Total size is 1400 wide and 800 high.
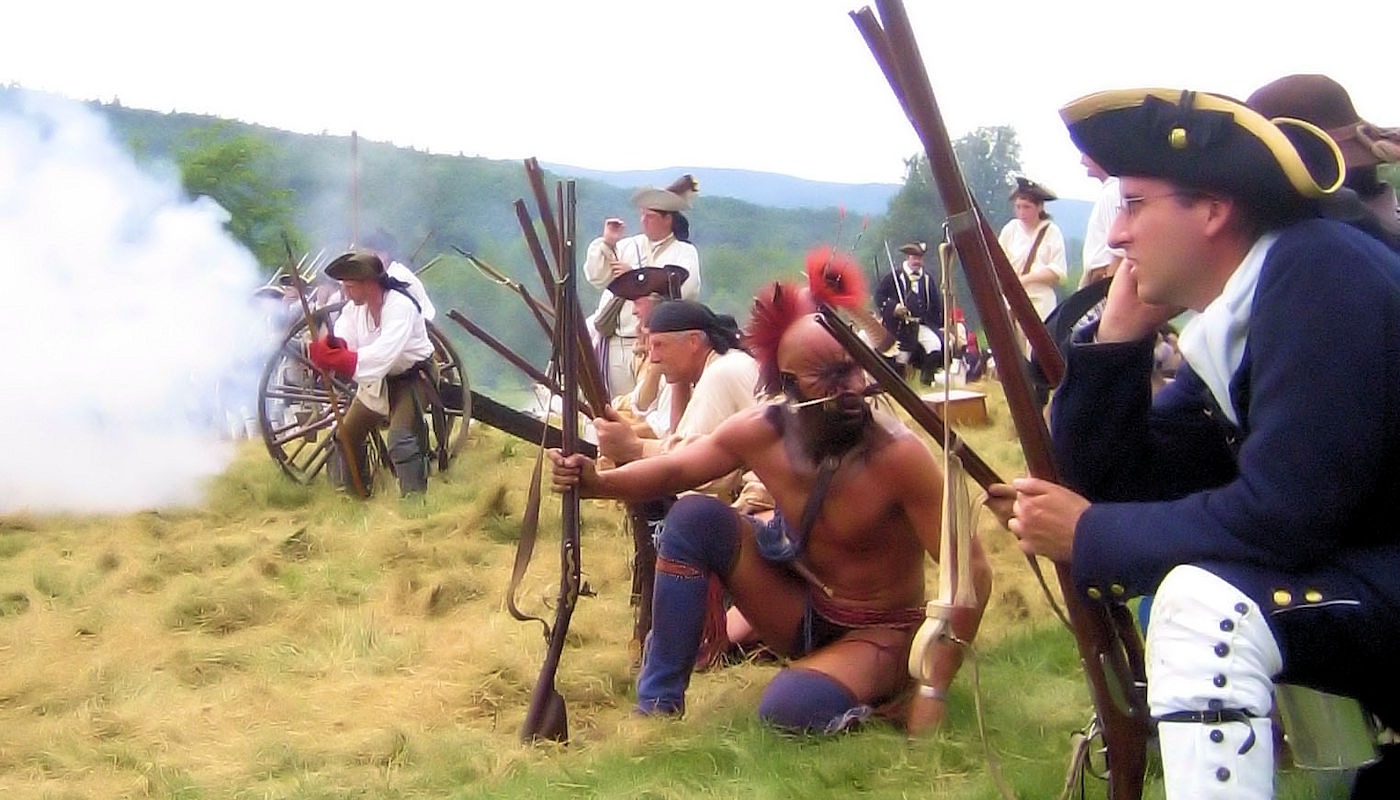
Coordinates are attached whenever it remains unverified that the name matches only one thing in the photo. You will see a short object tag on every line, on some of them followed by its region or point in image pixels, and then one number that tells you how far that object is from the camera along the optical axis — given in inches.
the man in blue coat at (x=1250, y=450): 70.9
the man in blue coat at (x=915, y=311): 462.1
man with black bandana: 176.1
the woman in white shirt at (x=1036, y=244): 344.8
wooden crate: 336.8
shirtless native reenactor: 134.0
